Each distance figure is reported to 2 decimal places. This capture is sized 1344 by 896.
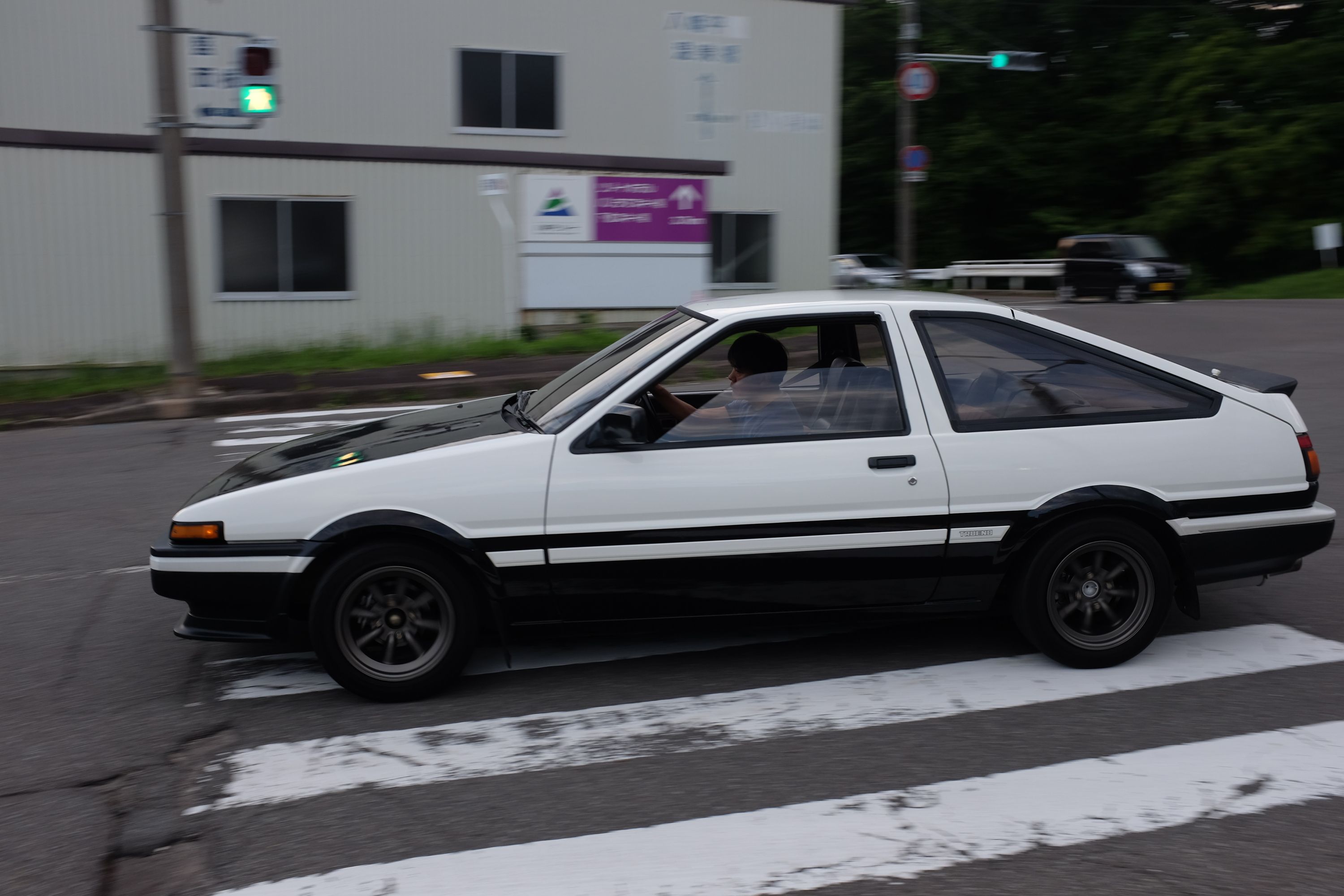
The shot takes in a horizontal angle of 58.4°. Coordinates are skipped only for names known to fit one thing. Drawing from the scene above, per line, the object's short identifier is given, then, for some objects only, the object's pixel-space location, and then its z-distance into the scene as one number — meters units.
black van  28.69
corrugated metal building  16.97
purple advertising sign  19.91
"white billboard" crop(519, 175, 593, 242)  19.48
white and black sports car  4.51
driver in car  4.72
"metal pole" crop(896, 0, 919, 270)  22.75
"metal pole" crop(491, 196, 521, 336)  19.45
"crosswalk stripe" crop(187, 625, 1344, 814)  4.04
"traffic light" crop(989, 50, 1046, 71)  23.80
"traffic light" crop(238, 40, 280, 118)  12.11
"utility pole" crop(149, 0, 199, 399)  12.96
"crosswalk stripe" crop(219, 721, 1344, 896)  3.35
